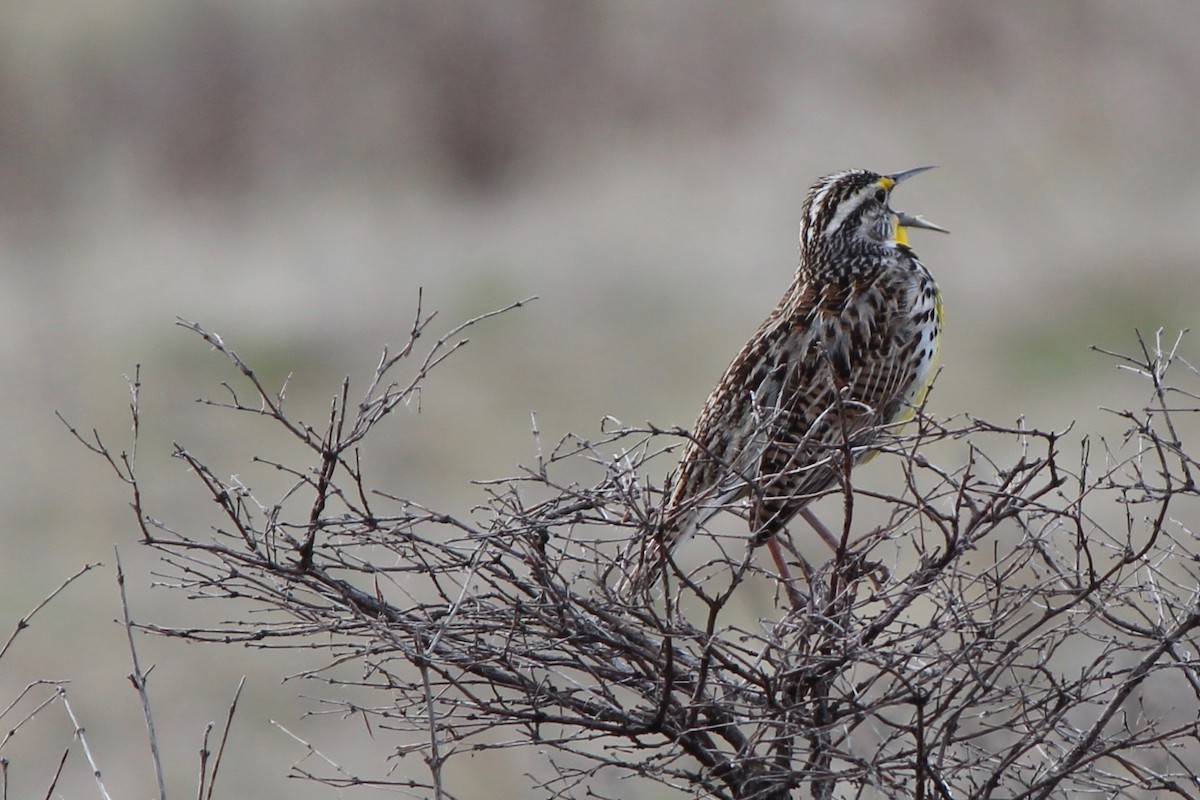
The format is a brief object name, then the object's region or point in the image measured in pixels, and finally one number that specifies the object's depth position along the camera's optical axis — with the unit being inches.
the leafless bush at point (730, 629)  228.2
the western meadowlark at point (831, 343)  335.6
